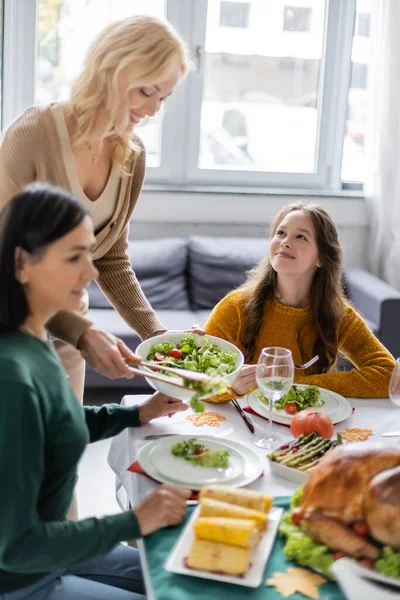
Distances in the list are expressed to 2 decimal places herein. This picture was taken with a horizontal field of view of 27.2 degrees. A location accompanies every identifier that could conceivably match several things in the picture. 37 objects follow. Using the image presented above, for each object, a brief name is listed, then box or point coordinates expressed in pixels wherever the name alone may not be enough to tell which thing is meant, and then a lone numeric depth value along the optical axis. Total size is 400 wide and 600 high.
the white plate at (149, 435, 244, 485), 1.60
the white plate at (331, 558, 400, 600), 1.24
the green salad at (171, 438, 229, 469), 1.67
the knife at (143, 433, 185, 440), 1.83
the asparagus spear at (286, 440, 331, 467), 1.66
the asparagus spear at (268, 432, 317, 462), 1.69
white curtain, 4.52
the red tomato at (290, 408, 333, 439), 1.82
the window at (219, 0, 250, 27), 4.67
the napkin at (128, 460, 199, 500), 1.63
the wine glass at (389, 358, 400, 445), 1.83
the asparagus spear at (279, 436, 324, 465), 1.67
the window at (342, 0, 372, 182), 4.82
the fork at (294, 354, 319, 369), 2.37
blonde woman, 1.95
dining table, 1.64
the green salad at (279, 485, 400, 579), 1.28
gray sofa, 4.30
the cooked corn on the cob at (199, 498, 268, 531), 1.37
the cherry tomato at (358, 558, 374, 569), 1.31
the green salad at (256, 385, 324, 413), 2.04
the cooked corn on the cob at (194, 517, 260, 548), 1.31
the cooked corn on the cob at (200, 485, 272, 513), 1.43
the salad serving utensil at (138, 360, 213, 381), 1.60
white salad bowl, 1.85
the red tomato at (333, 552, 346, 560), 1.34
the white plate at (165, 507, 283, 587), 1.30
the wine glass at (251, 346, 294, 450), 1.79
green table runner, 1.28
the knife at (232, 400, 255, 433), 1.94
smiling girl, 2.51
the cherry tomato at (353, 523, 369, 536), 1.34
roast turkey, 1.30
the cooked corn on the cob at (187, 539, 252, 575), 1.31
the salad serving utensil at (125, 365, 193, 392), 1.59
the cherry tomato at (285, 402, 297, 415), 1.99
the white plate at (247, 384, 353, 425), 1.97
